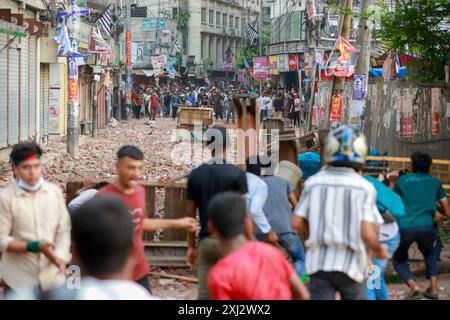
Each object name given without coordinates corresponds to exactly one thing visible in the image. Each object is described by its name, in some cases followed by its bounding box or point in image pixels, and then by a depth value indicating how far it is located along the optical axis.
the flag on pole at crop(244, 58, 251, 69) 76.78
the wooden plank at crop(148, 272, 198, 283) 9.55
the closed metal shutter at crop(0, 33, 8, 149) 22.75
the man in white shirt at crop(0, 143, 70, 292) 5.92
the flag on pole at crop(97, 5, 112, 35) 40.53
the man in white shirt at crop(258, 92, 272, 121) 42.72
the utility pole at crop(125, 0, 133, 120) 49.81
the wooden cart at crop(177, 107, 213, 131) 32.62
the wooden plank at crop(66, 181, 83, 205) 9.73
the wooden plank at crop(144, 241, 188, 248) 10.20
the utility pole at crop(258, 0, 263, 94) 72.00
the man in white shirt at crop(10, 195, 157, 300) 3.68
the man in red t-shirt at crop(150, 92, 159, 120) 50.53
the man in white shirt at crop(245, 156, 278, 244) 7.43
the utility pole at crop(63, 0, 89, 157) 24.08
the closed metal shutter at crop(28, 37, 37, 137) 27.44
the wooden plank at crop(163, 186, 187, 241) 10.07
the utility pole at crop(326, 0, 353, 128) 20.64
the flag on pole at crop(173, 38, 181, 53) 76.86
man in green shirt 8.47
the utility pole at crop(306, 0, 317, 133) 29.10
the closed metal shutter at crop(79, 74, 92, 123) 39.22
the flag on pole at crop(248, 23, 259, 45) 70.12
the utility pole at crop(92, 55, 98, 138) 34.59
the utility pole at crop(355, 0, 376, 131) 18.53
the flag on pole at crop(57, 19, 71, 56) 24.61
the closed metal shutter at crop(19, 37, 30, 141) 25.77
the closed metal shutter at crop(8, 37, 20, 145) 23.92
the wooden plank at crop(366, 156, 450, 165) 10.64
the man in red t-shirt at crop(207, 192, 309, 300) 4.34
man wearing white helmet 5.57
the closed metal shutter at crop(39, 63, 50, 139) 30.46
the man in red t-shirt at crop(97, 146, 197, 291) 6.27
